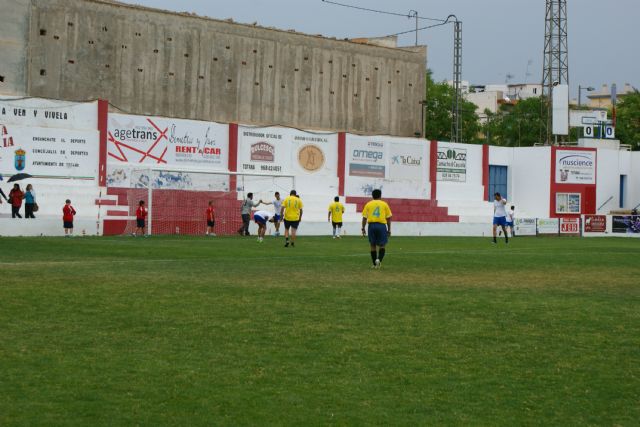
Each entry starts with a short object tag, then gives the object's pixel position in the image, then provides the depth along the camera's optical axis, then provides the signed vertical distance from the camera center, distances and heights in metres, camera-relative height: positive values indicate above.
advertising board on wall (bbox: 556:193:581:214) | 69.88 +1.03
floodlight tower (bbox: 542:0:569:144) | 71.38 +11.74
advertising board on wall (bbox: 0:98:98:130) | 47.78 +4.60
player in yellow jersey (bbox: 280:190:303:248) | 35.28 +0.05
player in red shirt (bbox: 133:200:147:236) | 42.83 -0.14
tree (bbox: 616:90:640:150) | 112.38 +10.54
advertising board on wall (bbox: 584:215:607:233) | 64.25 -0.33
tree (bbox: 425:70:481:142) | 117.69 +11.38
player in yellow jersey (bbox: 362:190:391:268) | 22.88 -0.12
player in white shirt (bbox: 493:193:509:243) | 42.22 +0.17
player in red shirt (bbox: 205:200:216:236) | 45.82 -0.22
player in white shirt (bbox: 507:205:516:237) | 56.75 -0.14
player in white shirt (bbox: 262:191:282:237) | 46.00 +0.01
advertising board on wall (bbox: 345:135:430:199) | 61.91 +2.98
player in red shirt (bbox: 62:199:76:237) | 40.47 -0.21
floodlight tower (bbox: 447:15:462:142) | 71.25 +10.33
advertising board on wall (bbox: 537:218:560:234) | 62.47 -0.43
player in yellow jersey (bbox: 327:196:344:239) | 42.78 +0.12
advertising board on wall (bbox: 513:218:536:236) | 61.69 -0.50
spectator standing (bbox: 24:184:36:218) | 42.88 +0.37
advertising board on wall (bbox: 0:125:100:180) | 47.00 +2.75
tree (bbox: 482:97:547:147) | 124.06 +10.95
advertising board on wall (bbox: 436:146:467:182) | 66.44 +3.34
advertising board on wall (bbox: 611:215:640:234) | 64.62 -0.31
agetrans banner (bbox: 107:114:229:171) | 51.69 +3.64
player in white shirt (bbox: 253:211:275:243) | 40.09 -0.23
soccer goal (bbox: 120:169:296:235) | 46.66 +0.77
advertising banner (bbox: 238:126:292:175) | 57.56 +3.55
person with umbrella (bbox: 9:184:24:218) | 42.72 +0.44
